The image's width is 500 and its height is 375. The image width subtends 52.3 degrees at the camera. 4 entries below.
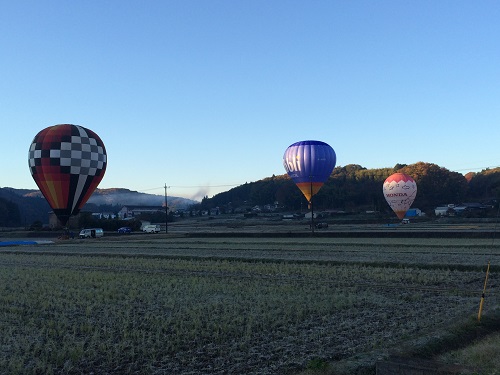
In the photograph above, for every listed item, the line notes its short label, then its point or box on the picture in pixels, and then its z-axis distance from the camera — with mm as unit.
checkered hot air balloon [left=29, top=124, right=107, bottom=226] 49438
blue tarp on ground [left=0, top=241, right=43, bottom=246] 58781
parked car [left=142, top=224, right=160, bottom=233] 83250
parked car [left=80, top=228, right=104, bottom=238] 72319
